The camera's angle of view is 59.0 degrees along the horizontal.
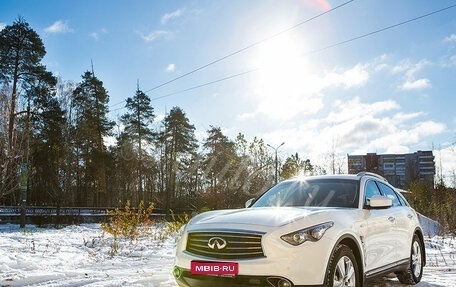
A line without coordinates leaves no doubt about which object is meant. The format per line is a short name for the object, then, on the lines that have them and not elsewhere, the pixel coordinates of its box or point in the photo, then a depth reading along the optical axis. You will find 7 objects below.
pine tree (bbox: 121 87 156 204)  47.78
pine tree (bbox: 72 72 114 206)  42.22
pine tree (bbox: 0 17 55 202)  30.69
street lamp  37.73
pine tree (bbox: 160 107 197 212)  51.88
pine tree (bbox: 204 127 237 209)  38.79
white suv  3.77
